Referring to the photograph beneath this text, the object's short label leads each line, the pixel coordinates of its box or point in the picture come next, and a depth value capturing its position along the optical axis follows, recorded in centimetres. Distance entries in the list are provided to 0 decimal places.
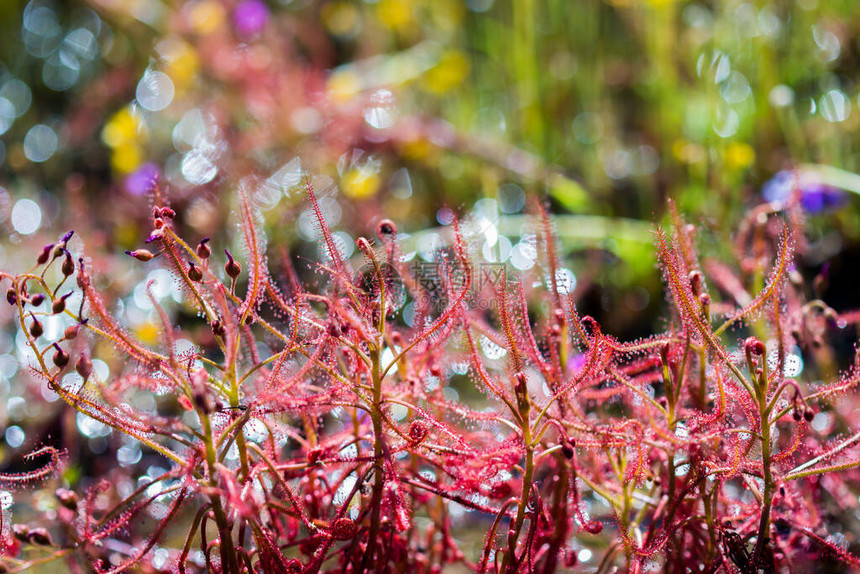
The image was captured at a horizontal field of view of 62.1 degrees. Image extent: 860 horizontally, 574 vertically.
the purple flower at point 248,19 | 296
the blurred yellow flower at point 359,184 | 224
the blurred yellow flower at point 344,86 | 254
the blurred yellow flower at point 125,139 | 247
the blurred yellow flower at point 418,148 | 242
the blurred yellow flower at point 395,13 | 289
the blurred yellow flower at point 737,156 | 166
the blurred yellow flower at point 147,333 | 194
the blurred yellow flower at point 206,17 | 270
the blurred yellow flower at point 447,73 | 253
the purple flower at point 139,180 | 247
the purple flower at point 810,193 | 168
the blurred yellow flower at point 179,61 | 263
